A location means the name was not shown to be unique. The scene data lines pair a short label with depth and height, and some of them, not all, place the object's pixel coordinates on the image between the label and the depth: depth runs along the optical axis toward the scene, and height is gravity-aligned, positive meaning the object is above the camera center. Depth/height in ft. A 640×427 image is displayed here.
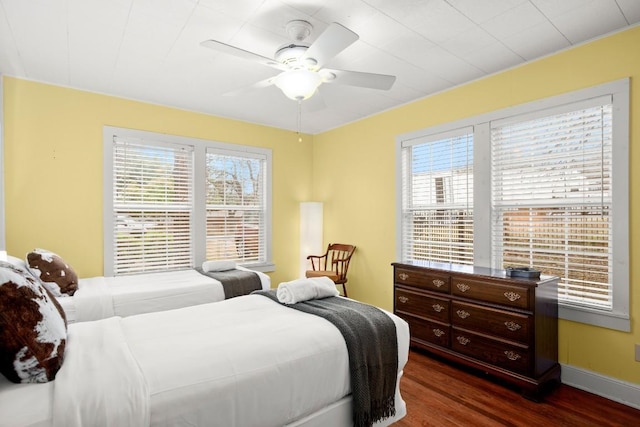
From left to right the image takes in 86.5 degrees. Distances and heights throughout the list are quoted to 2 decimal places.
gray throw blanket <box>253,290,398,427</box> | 5.89 -2.61
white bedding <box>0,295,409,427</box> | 4.13 -2.16
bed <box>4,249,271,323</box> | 8.89 -2.19
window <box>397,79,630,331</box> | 8.27 +0.52
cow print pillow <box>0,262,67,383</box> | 4.09 -1.50
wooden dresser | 8.23 -2.88
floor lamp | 16.96 -0.87
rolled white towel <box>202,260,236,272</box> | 12.87 -1.94
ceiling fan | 6.85 +3.21
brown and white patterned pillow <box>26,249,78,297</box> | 8.93 -1.51
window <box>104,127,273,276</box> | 12.78 +0.53
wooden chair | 15.12 -2.34
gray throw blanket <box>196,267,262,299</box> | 11.24 -2.28
